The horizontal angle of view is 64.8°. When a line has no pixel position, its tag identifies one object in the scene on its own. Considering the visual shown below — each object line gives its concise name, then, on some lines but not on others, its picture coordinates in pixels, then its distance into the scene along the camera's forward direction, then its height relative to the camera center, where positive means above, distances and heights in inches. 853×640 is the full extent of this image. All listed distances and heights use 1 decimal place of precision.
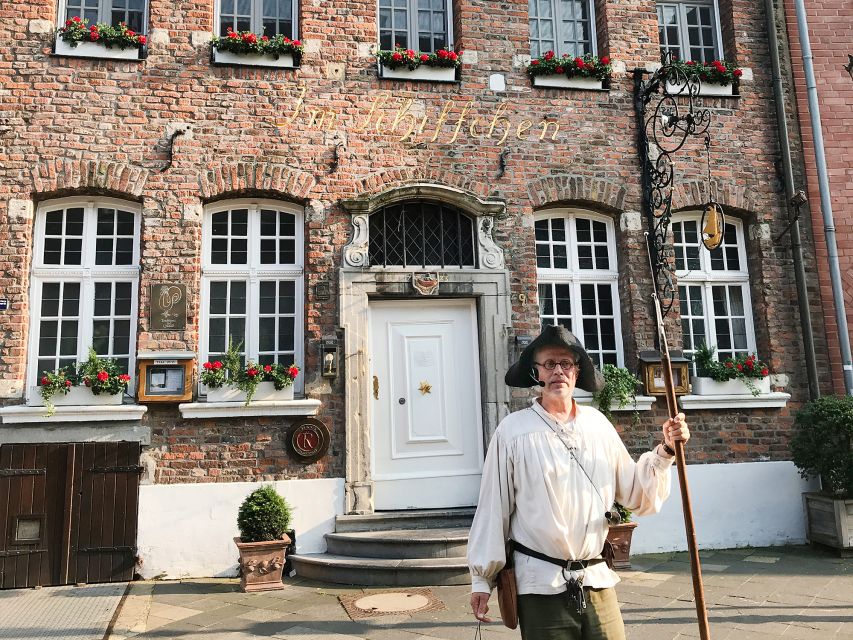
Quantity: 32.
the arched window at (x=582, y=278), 310.0 +66.3
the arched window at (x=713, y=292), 318.0 +59.6
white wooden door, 280.5 +9.5
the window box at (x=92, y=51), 285.4 +163.2
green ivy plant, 287.0 +12.9
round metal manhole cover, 206.5 -54.3
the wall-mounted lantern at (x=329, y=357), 273.9 +29.6
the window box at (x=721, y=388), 303.1 +13.2
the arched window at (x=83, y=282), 275.1 +64.1
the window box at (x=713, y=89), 331.0 +159.8
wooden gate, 247.8 -27.7
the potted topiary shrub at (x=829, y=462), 273.7 -19.6
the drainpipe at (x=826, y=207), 308.3 +97.5
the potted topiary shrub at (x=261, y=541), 231.6 -37.4
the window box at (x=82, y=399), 260.5 +15.1
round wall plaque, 269.7 -3.6
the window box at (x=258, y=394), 268.2 +15.4
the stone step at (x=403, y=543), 242.2 -41.9
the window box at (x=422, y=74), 307.1 +160.3
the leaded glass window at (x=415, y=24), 319.9 +191.0
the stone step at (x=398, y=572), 230.5 -49.3
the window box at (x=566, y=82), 317.4 +159.5
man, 104.3 -12.3
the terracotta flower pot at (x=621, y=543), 253.3 -45.6
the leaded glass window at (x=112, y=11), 297.6 +187.6
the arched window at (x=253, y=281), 285.0 +64.3
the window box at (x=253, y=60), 295.3 +162.9
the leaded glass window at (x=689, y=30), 346.0 +199.0
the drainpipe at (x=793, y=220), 308.0 +89.7
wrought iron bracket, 302.4 +131.5
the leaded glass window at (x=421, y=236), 296.0 +83.8
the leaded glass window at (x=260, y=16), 308.0 +190.1
